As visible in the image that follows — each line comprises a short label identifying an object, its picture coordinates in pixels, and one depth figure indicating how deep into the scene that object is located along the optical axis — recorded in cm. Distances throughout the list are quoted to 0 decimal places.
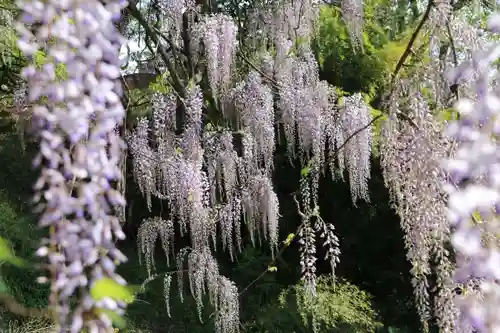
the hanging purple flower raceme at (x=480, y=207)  151
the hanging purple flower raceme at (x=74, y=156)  152
